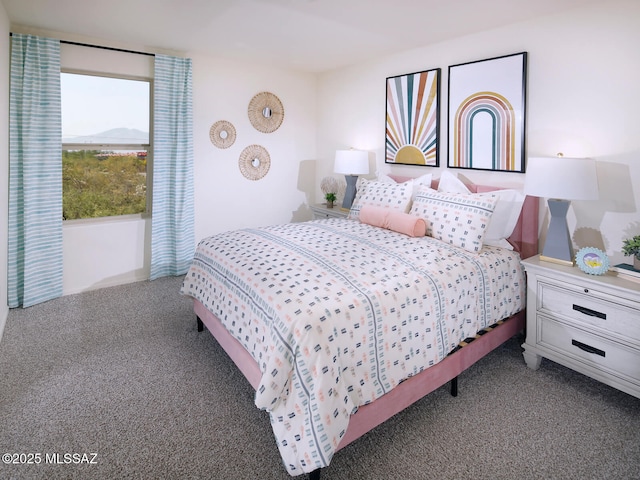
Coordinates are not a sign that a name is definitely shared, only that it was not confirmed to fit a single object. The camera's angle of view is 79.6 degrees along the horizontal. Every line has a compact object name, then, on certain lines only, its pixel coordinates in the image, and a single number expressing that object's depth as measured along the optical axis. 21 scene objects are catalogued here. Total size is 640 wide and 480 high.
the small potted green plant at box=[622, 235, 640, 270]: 2.17
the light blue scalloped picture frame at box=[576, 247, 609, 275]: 2.24
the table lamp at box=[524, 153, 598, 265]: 2.32
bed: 1.62
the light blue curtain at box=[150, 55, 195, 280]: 3.95
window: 3.74
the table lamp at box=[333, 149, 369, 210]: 4.22
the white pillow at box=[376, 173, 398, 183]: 3.74
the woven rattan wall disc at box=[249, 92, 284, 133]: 4.64
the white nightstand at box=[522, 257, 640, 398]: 2.08
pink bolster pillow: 2.87
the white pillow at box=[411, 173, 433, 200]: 3.53
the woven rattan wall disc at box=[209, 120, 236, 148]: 4.40
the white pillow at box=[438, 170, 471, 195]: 3.26
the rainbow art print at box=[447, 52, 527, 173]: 3.00
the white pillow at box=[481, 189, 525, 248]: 2.87
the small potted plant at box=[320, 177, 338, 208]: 4.75
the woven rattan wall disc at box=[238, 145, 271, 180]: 4.67
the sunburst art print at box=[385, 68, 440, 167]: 3.63
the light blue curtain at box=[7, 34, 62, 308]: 3.27
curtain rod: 3.50
